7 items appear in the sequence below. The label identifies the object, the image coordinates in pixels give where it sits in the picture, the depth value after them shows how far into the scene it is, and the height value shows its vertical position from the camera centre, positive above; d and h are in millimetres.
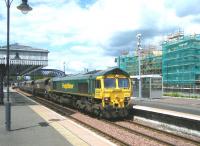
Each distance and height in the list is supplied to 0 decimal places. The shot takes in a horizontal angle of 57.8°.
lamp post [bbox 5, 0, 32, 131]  7111 +2753
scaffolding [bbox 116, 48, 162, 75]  34673 +3726
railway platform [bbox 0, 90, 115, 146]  5855 -2024
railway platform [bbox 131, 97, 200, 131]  7498 -1794
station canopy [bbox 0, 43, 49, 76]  19421 +2616
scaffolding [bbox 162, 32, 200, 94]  26475 +2509
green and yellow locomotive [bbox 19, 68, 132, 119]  9801 -728
